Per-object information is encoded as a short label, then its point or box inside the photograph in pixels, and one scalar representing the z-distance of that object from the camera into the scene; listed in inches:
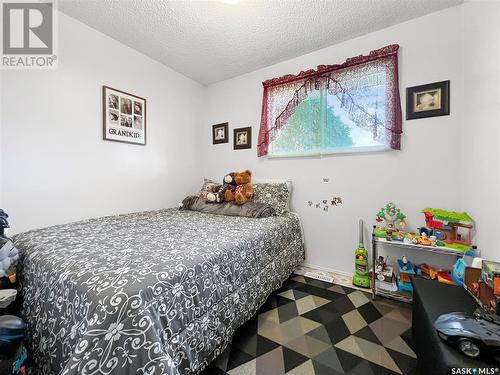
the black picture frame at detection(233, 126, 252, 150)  114.1
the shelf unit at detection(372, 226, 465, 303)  61.3
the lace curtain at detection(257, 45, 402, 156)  80.1
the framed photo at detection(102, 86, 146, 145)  85.4
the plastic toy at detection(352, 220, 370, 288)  79.1
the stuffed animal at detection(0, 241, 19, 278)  42.9
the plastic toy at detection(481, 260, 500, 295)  34.6
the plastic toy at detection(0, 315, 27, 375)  34.0
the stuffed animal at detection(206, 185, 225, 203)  98.4
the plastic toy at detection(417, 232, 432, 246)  64.4
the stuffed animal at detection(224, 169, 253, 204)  94.7
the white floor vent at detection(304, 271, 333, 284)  85.9
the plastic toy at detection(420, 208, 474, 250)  62.0
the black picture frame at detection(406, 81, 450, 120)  71.1
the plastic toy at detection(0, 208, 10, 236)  50.6
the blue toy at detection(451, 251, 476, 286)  49.7
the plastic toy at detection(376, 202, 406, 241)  76.9
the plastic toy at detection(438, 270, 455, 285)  62.5
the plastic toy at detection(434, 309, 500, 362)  25.3
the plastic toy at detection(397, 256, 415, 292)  68.4
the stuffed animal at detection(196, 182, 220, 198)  104.4
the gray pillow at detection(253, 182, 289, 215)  91.9
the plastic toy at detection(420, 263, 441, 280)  66.4
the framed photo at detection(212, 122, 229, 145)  122.6
